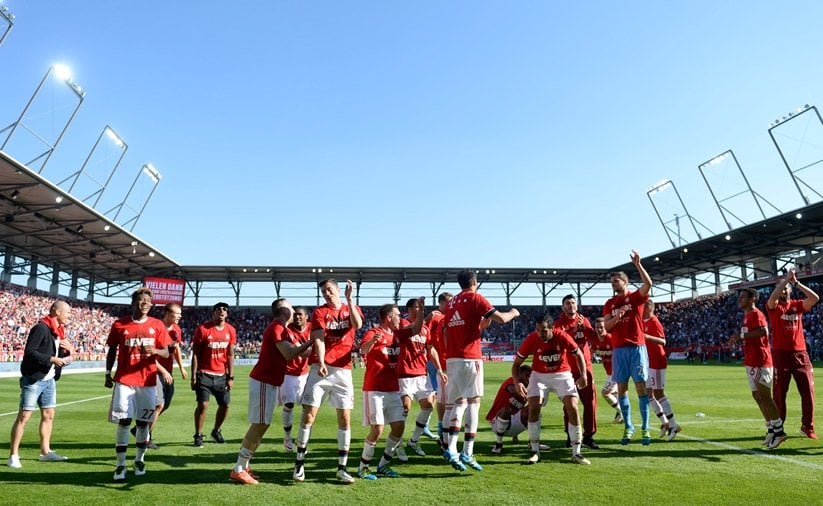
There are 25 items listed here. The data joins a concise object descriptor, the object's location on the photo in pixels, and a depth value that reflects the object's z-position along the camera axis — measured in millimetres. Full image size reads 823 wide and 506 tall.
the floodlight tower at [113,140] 41531
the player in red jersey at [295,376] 8742
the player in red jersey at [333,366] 6648
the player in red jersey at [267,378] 6562
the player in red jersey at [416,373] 7754
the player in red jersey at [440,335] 9148
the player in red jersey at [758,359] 8422
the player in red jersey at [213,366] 9180
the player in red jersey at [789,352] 9070
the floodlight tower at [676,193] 52219
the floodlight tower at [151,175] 49812
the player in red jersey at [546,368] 7805
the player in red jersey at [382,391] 6914
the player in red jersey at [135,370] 6719
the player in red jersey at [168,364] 8938
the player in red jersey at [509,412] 8734
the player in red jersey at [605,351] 10596
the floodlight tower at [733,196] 43569
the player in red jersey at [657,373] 9266
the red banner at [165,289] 51406
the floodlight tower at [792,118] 36753
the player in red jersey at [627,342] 9062
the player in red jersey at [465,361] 7223
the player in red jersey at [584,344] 8820
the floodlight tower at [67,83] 30609
